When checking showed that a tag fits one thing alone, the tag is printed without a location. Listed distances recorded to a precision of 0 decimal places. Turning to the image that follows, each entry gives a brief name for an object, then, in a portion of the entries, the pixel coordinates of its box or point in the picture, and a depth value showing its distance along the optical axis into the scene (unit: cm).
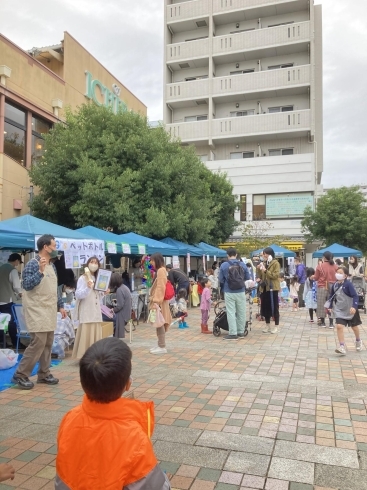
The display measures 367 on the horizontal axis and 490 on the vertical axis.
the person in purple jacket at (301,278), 1412
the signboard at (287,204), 2973
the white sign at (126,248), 1031
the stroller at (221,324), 870
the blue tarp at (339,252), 1569
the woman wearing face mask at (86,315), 609
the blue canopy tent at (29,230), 668
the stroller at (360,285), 1227
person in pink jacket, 927
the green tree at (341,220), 2581
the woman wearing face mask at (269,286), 893
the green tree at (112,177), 1373
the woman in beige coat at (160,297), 693
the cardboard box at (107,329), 654
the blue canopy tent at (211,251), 1758
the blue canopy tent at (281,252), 1833
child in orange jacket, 154
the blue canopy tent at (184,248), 1455
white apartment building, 2995
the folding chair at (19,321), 668
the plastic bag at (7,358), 596
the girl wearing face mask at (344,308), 680
